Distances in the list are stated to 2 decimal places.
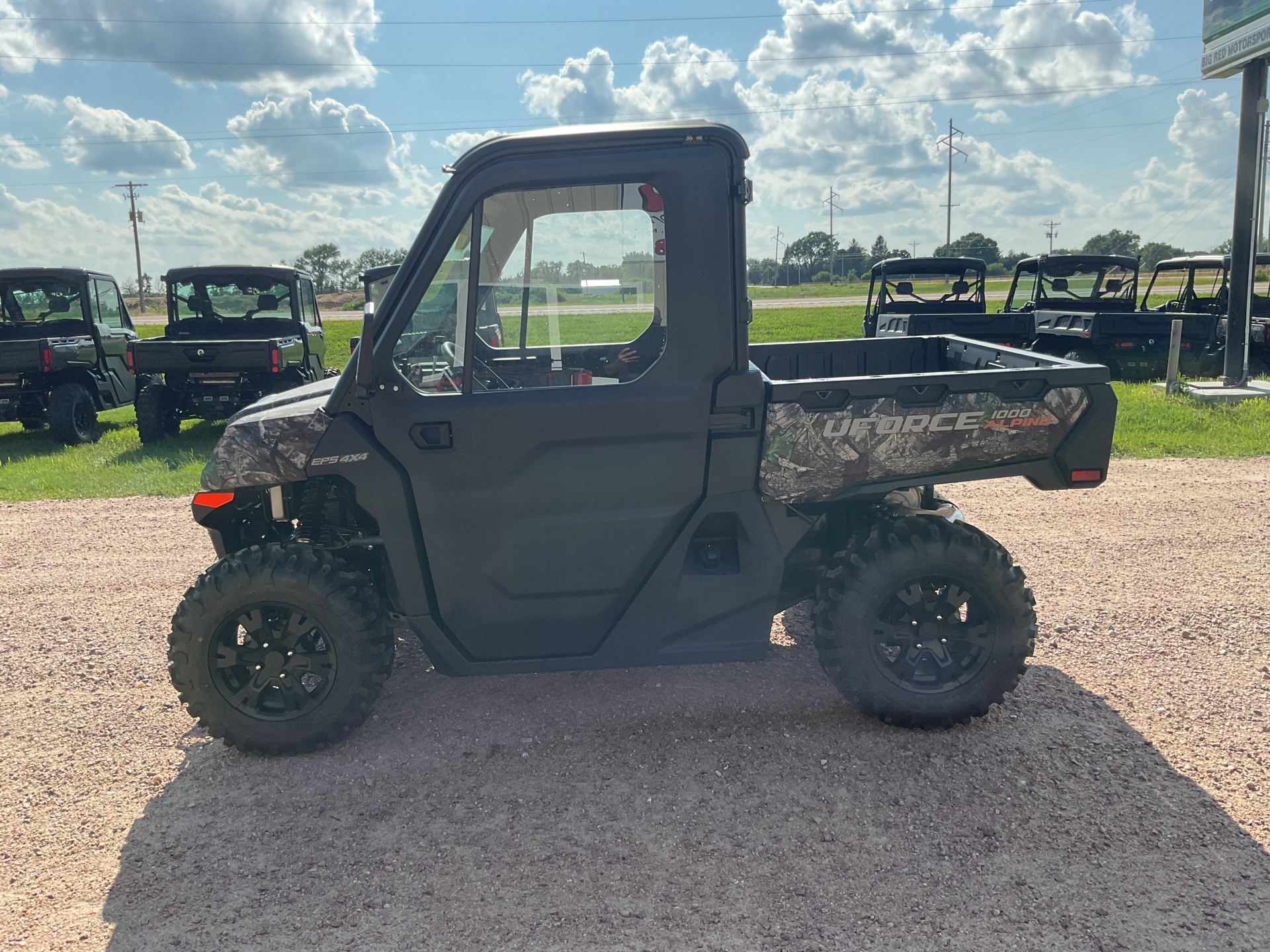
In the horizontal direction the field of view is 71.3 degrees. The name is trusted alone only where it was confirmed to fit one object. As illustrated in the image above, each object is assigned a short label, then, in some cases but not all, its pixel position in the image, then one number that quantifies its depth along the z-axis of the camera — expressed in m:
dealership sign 12.54
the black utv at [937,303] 12.70
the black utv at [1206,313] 14.08
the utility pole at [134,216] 66.75
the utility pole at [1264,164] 12.91
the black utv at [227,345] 11.18
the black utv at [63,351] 11.68
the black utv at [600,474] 3.34
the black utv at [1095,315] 13.63
